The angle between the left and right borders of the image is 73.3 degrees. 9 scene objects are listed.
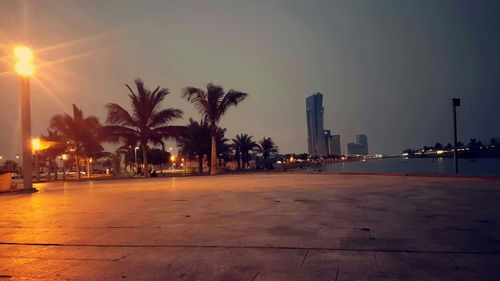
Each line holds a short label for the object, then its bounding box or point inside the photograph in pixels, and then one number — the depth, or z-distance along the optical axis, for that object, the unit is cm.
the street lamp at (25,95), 1410
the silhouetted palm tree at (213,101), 2512
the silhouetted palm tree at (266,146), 6950
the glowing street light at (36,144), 2872
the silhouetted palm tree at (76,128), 3388
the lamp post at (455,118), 1769
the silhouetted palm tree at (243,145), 5994
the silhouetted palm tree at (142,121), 2530
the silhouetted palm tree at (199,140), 4206
